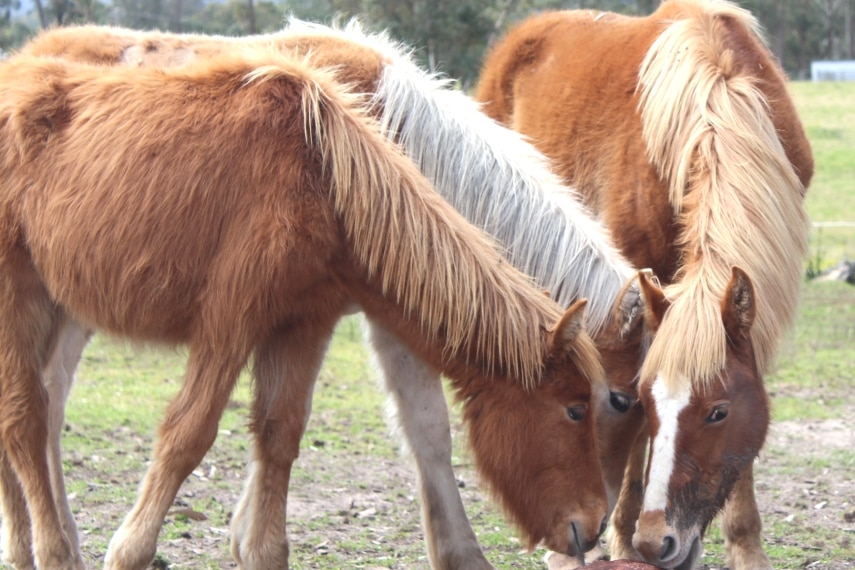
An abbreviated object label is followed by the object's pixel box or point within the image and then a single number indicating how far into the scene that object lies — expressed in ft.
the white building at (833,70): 163.12
